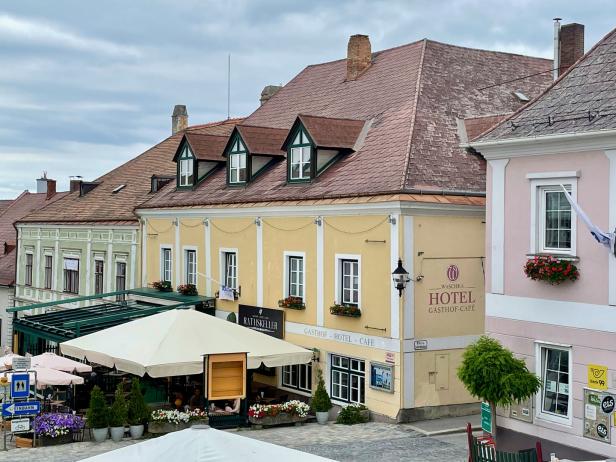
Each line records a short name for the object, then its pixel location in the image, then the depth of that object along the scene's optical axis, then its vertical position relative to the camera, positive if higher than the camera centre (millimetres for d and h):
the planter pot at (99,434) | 19312 -4065
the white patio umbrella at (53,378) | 21469 -3203
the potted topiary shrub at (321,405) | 21141 -3732
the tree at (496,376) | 14934 -2133
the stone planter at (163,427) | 19969 -4046
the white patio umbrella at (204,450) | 7621 -1764
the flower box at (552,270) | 14883 -336
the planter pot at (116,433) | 19406 -4064
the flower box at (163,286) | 29828 -1317
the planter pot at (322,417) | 21156 -4010
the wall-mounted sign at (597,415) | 14365 -2688
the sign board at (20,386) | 18891 -2975
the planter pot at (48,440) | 19219 -4198
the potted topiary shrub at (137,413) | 19734 -3696
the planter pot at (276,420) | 20656 -4024
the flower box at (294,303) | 23314 -1456
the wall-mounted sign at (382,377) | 20359 -2967
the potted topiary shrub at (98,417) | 19312 -3711
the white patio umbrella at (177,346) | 20078 -2325
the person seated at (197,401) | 22188 -3890
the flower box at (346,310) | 21281 -1499
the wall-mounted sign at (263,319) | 24156 -2005
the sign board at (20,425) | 18594 -3760
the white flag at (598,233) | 14195 +266
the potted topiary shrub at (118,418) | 19453 -3760
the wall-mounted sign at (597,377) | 14477 -2069
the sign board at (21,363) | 19484 -2587
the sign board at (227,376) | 20125 -2921
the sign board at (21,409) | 18719 -3431
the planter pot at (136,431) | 19688 -4080
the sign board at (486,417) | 16078 -3049
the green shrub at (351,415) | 20609 -3872
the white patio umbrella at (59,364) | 22984 -3060
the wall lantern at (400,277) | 19906 -638
